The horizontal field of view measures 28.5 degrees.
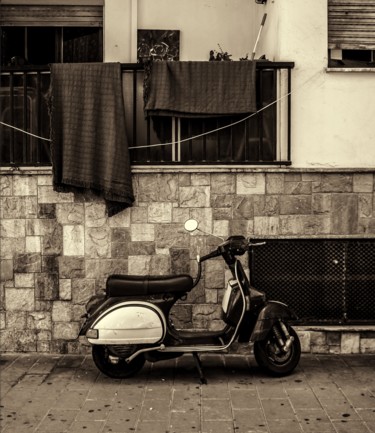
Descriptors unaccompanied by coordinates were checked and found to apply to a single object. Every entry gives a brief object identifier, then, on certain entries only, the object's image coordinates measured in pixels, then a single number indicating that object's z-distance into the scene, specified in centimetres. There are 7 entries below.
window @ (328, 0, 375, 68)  857
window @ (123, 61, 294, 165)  836
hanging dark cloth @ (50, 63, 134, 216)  807
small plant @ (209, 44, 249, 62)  854
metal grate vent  827
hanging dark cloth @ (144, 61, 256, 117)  820
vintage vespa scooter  704
